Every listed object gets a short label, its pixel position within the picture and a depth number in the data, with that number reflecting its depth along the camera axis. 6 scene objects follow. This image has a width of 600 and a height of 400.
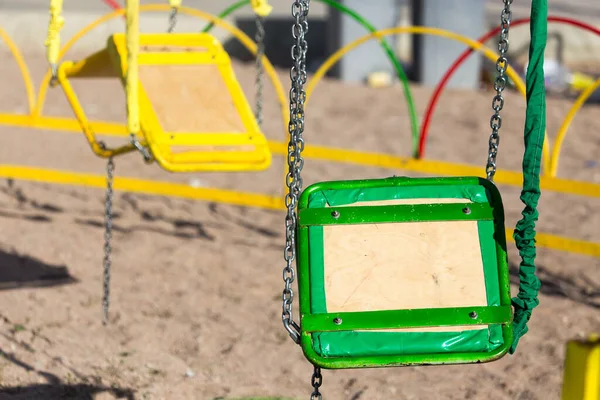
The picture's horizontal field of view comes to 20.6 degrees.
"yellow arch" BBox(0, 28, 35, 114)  10.54
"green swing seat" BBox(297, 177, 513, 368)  4.82
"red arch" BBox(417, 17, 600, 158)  9.42
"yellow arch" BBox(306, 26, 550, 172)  9.26
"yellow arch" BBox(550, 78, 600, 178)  9.13
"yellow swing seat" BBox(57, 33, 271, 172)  7.30
